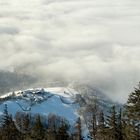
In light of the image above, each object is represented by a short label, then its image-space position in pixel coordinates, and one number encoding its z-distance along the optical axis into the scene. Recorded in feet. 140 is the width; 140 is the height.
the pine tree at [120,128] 244.07
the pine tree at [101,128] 263.70
